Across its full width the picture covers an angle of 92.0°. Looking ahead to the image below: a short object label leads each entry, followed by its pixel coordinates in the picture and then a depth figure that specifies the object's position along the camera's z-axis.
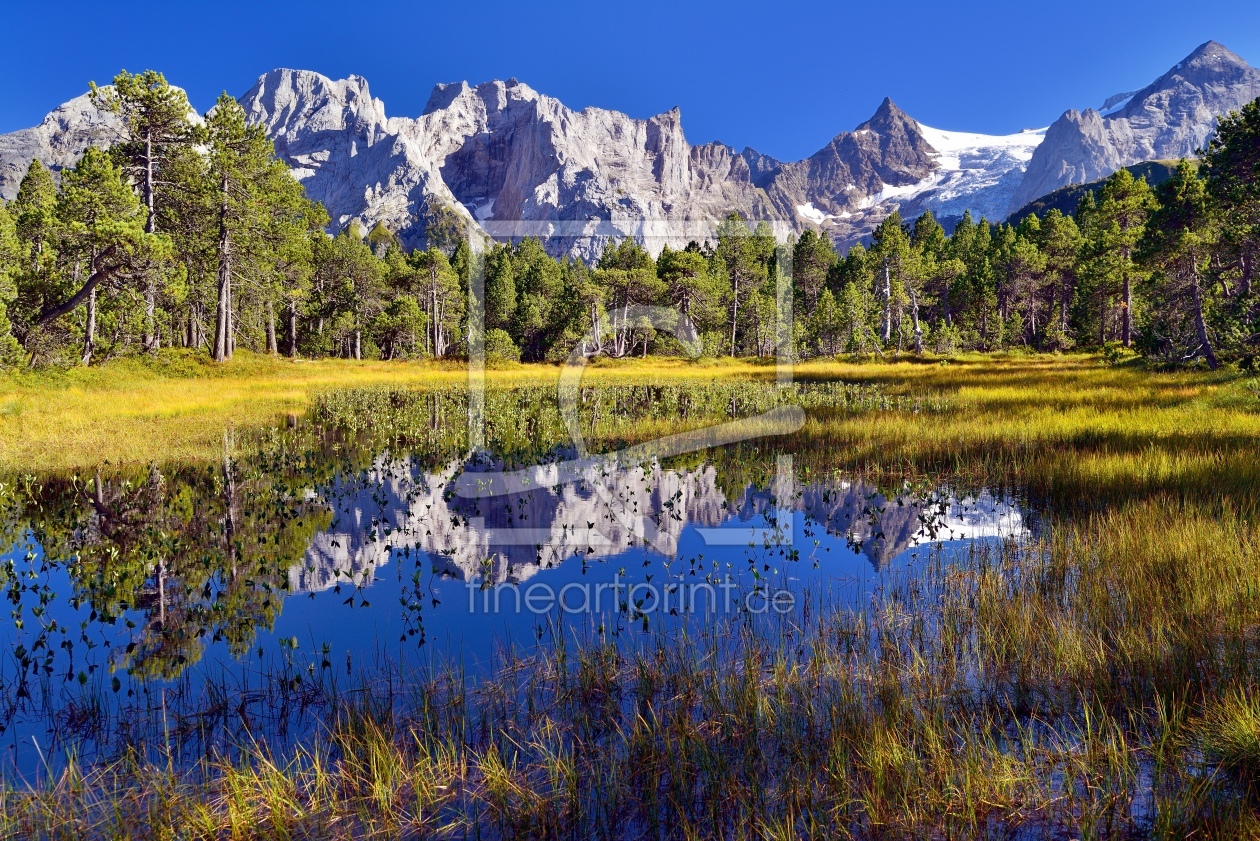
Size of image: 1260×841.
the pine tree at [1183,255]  27.20
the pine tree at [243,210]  35.59
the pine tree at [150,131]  29.95
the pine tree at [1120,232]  42.72
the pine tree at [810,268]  81.38
